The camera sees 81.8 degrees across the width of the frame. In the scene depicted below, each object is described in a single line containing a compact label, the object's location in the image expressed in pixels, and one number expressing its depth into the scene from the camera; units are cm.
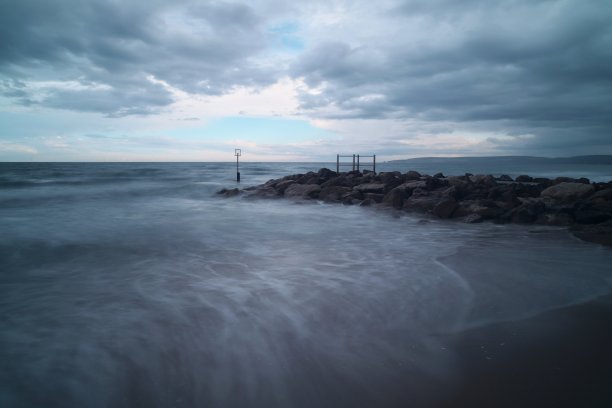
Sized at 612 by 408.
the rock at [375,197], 1462
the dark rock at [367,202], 1438
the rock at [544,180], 1588
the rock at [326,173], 2155
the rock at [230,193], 1997
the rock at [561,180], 1547
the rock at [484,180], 1636
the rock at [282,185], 1942
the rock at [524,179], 2008
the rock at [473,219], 1031
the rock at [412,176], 1854
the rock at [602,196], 1074
